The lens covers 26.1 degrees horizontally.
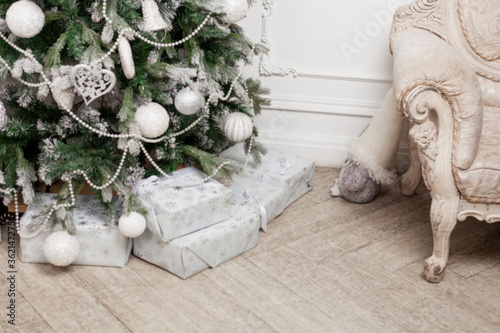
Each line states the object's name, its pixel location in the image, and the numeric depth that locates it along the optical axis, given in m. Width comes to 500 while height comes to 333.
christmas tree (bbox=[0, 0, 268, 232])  2.53
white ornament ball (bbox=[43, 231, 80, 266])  2.59
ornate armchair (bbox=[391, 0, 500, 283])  2.57
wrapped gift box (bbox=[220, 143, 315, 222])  2.94
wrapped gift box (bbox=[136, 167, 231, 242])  2.62
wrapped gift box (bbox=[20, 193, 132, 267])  2.65
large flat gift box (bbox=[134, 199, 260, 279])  2.63
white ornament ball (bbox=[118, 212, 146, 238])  2.59
